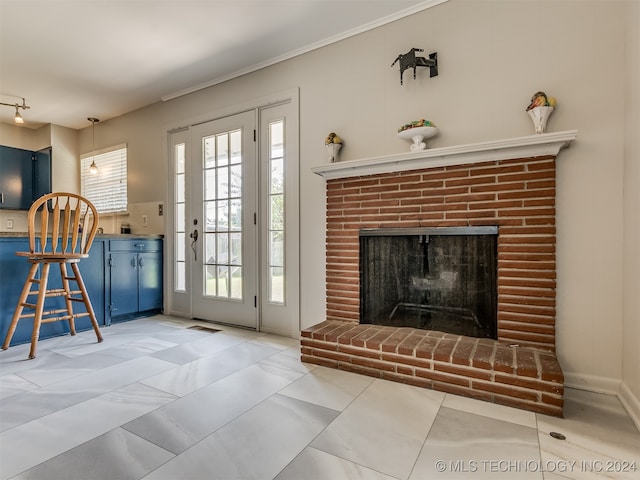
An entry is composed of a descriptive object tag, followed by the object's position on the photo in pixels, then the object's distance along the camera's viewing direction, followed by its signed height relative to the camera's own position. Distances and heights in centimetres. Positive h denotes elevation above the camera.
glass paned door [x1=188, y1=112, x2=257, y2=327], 316 +16
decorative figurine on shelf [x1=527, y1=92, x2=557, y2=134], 188 +71
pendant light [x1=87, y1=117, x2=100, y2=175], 438 +122
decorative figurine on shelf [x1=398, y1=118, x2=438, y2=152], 222 +69
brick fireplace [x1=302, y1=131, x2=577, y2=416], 174 -21
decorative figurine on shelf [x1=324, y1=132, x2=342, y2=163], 259 +70
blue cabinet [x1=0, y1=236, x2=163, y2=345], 264 -41
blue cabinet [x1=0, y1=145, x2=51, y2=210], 438 +82
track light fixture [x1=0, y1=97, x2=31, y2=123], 381 +154
